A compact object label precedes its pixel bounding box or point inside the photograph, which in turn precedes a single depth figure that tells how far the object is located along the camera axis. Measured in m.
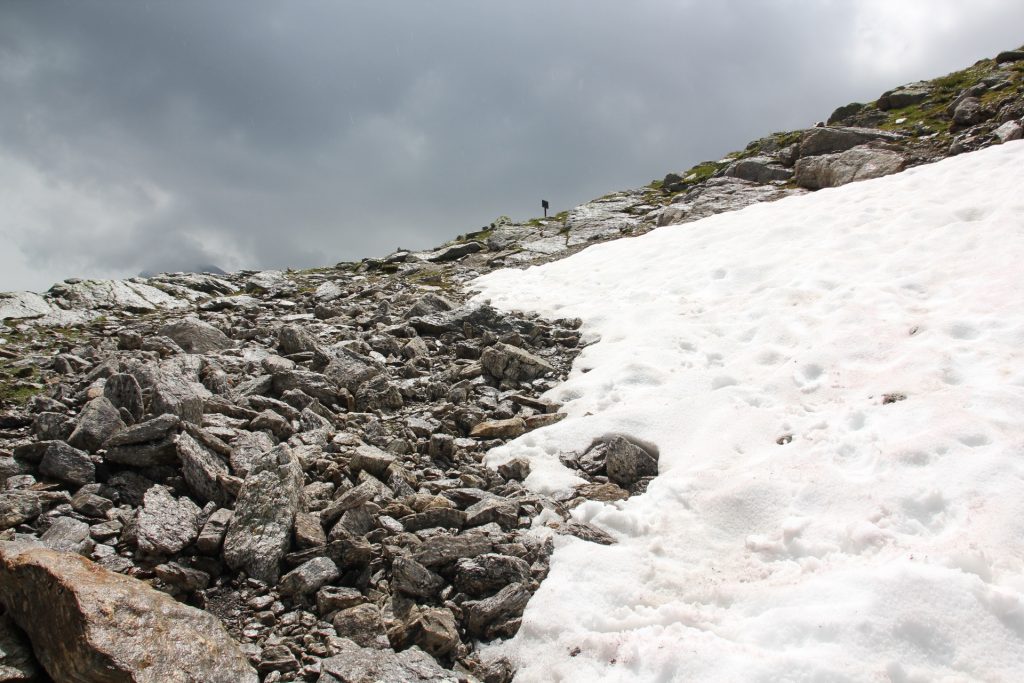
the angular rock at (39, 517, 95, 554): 7.11
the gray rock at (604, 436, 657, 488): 9.76
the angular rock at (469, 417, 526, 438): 11.85
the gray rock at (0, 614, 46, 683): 5.38
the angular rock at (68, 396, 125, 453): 9.21
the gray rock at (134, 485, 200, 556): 7.13
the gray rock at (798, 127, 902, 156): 35.22
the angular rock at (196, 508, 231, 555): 7.28
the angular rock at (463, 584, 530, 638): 6.71
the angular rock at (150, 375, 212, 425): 10.06
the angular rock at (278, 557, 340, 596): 6.88
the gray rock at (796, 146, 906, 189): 28.14
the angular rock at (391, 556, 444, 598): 7.00
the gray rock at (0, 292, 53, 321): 21.58
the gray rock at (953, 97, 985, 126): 32.50
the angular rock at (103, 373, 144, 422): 10.59
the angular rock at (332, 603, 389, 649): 6.31
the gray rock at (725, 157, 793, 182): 38.25
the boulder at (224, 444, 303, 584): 7.12
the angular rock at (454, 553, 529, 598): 7.16
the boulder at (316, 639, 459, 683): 5.67
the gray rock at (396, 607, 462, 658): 6.35
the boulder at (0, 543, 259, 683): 5.12
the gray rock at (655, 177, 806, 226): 31.87
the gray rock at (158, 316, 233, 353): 16.95
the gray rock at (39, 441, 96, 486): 8.50
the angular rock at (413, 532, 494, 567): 7.39
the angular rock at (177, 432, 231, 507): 8.29
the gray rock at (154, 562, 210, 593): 6.74
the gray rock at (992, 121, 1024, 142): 24.07
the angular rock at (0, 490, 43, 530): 7.57
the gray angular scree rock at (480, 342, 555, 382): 14.77
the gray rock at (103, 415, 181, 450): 8.87
